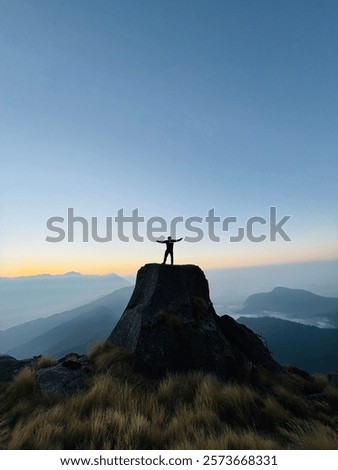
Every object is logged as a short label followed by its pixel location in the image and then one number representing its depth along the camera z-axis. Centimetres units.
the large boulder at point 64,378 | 987
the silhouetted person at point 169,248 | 1568
